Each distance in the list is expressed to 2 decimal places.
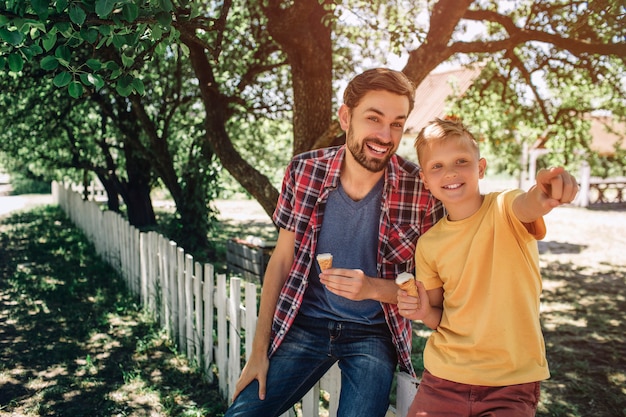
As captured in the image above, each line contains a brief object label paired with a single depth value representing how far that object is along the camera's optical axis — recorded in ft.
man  8.06
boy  6.23
